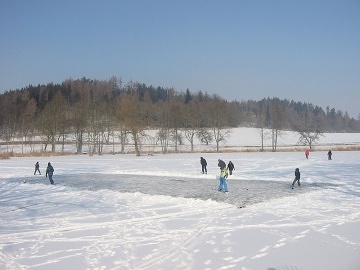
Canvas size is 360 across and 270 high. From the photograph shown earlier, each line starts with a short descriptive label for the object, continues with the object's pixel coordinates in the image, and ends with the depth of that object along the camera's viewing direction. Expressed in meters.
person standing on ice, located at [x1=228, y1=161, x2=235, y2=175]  26.17
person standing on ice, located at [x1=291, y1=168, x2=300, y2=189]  19.95
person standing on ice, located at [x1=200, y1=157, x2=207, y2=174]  26.95
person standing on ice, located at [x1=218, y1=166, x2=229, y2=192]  18.05
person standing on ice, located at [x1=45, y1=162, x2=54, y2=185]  21.83
